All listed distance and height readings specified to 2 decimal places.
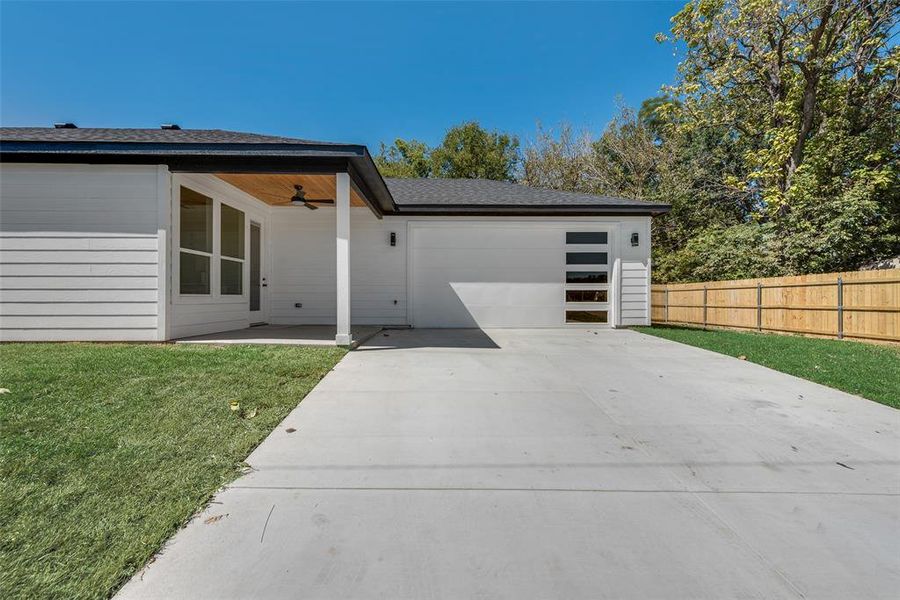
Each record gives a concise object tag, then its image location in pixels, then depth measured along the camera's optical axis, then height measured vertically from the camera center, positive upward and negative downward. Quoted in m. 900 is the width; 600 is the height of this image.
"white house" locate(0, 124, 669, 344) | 5.56 +1.05
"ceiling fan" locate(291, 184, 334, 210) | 6.79 +1.77
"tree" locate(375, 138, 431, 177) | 23.74 +8.95
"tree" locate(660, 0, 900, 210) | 10.61 +6.93
